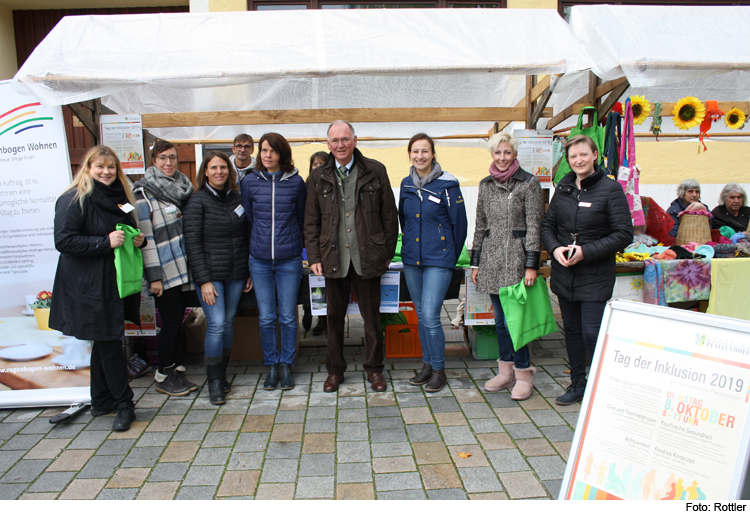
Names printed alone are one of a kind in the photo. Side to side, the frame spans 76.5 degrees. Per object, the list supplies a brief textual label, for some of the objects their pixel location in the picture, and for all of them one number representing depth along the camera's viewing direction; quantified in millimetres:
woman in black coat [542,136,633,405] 3035
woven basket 4531
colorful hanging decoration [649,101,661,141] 4133
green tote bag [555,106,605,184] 3875
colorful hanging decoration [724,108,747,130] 4402
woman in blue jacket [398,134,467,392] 3479
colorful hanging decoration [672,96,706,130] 3990
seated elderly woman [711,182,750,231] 5360
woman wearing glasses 3410
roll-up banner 3404
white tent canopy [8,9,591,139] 3408
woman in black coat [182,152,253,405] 3439
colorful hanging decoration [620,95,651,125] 3863
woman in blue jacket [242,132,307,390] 3486
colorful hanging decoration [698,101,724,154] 4270
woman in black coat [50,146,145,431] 2959
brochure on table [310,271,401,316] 3938
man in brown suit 3438
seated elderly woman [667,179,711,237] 5438
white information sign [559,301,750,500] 1566
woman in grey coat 3328
